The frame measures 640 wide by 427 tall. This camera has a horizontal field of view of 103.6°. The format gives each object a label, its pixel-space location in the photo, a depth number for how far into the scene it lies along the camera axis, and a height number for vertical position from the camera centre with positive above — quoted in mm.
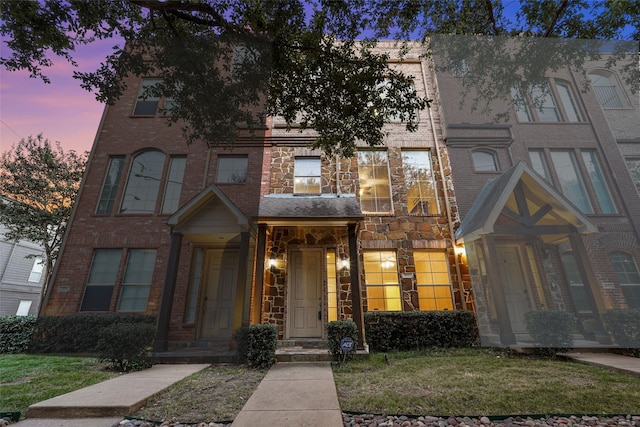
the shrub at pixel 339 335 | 4902 -675
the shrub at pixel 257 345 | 4730 -820
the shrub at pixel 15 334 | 5828 -691
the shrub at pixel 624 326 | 3580 -430
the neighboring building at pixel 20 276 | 8820 +951
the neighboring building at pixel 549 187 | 3629 +1784
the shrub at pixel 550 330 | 4422 -584
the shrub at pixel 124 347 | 4344 -743
